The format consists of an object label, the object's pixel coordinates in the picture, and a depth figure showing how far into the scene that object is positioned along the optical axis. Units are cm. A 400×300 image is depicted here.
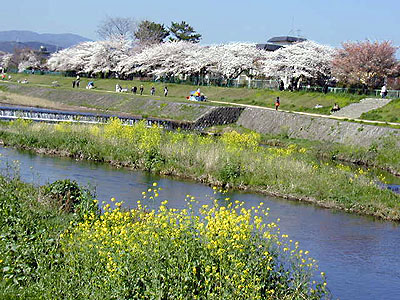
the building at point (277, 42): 9671
